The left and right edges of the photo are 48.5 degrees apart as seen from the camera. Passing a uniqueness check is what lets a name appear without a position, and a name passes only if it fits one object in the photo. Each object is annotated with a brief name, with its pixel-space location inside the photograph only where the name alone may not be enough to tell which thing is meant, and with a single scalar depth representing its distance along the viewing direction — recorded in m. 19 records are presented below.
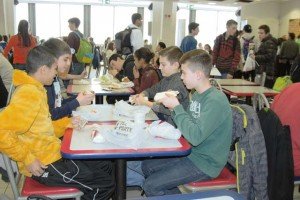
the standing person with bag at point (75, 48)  5.31
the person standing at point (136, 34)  5.59
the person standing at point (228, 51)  5.65
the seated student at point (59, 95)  2.41
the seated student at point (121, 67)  4.65
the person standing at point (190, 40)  6.30
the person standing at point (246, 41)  7.98
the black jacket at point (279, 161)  1.96
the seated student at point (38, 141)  1.73
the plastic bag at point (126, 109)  2.49
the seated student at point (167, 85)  2.76
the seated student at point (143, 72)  3.59
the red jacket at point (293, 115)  2.16
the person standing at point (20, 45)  5.46
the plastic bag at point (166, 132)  1.90
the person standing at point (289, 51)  8.70
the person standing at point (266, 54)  6.25
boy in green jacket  1.86
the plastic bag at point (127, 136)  1.79
